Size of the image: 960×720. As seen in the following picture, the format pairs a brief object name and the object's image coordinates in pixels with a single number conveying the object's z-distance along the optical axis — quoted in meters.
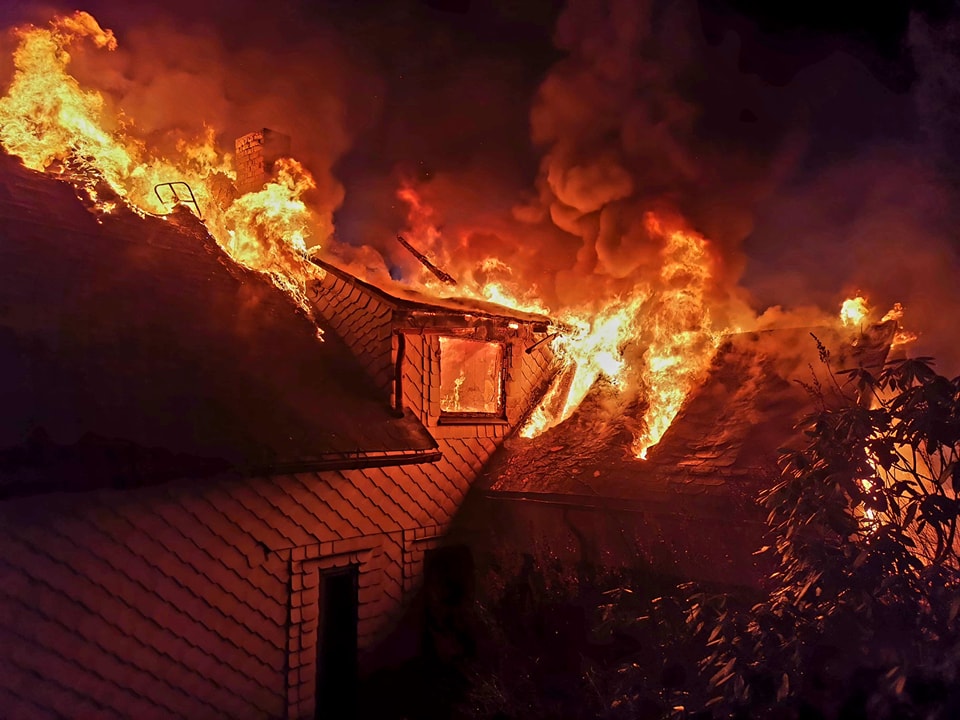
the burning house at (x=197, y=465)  5.79
